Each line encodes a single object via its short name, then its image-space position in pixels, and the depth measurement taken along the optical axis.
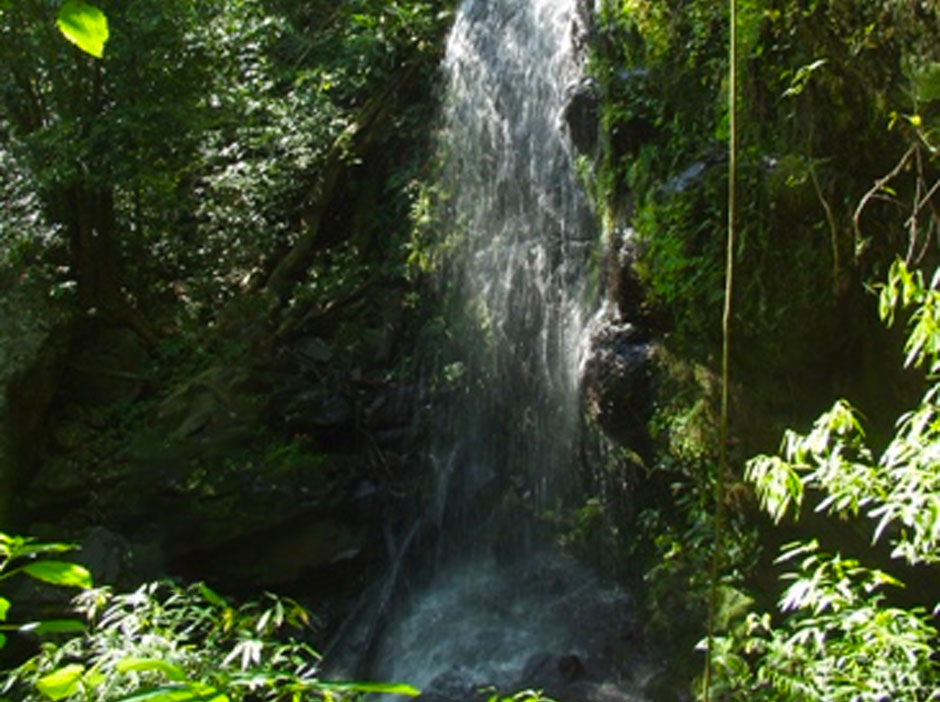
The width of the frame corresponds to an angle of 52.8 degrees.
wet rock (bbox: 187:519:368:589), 7.42
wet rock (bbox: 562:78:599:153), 6.42
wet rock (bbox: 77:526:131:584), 6.93
